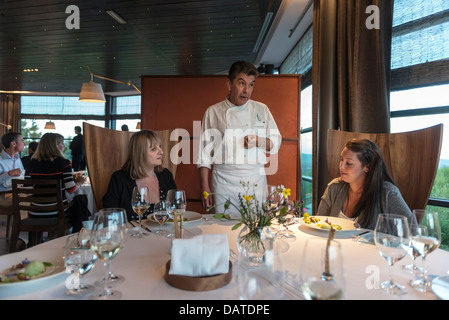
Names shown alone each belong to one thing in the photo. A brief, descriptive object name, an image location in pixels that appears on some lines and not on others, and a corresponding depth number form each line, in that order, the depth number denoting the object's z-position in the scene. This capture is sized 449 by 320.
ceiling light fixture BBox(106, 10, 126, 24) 4.03
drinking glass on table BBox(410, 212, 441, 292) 0.86
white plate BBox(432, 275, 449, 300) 0.74
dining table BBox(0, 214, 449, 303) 0.75
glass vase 0.93
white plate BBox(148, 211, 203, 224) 1.47
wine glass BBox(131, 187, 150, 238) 1.36
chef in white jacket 2.31
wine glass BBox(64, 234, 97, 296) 0.78
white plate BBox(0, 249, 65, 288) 0.81
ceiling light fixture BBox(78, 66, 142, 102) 4.14
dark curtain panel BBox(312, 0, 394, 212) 2.54
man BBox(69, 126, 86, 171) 7.84
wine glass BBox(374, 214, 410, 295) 0.82
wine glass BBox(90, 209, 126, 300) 0.80
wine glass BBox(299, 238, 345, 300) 0.56
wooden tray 0.77
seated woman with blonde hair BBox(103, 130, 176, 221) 1.96
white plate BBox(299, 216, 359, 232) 1.31
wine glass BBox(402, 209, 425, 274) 0.88
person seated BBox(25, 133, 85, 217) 3.16
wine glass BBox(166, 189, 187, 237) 1.31
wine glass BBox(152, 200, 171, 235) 1.29
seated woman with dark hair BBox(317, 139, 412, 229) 1.65
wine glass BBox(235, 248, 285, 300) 0.56
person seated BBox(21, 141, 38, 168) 5.70
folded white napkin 0.80
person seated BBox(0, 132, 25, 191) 3.91
